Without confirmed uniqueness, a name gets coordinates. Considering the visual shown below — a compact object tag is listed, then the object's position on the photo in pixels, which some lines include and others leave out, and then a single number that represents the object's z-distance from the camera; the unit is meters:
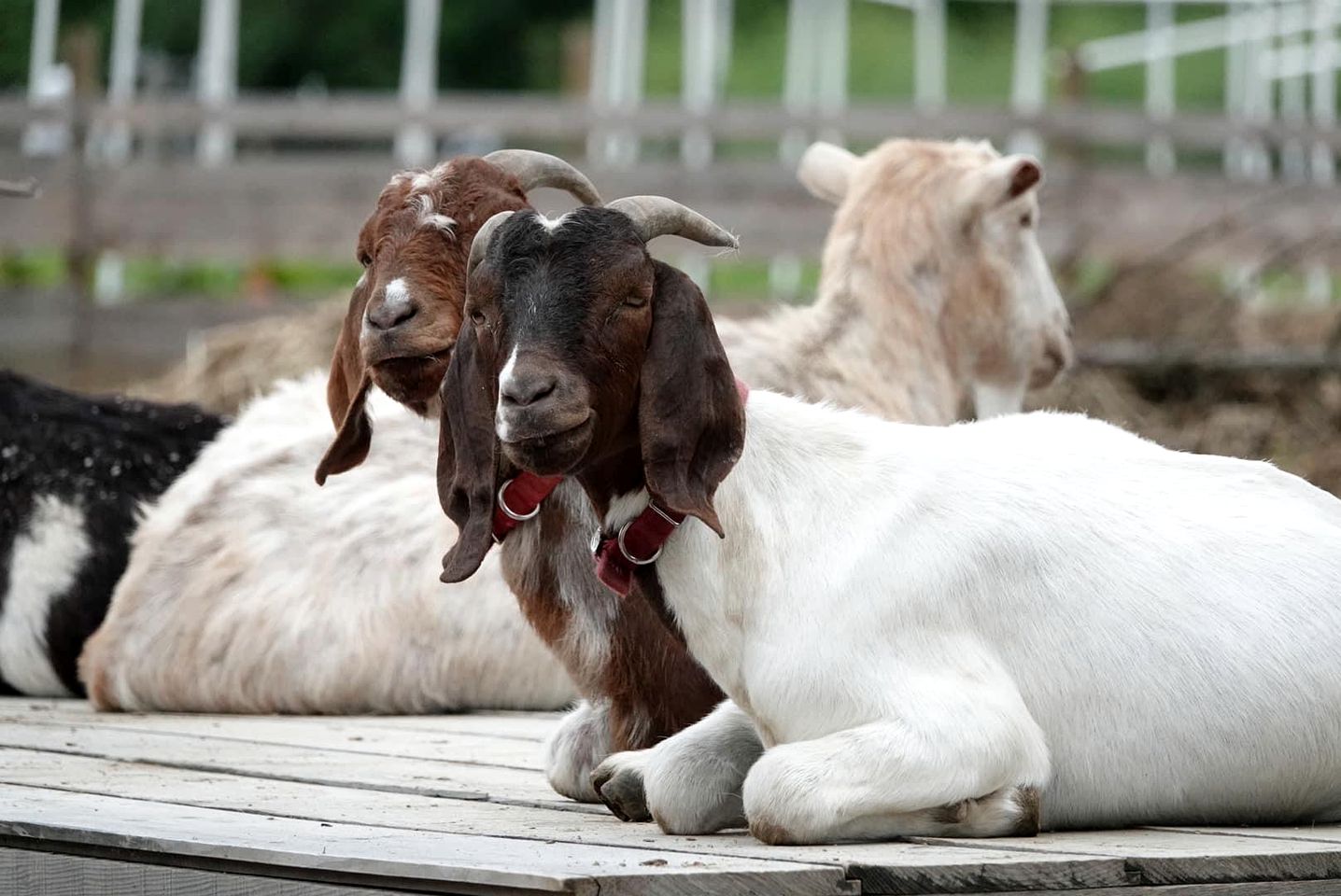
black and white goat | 12.39
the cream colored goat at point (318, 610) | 11.50
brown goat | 8.40
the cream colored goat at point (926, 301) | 12.22
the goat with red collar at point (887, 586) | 6.70
